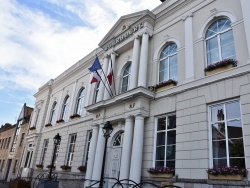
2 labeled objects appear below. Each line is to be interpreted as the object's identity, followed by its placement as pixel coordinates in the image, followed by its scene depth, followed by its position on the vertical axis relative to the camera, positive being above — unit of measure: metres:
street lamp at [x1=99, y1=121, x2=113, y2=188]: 9.46 +1.54
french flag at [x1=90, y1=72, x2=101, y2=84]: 12.73 +4.62
